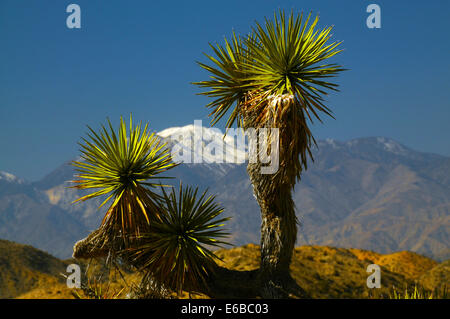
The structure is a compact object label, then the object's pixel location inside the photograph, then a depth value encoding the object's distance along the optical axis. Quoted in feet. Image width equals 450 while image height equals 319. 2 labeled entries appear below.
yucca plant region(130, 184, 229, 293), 36.73
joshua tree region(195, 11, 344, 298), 35.70
